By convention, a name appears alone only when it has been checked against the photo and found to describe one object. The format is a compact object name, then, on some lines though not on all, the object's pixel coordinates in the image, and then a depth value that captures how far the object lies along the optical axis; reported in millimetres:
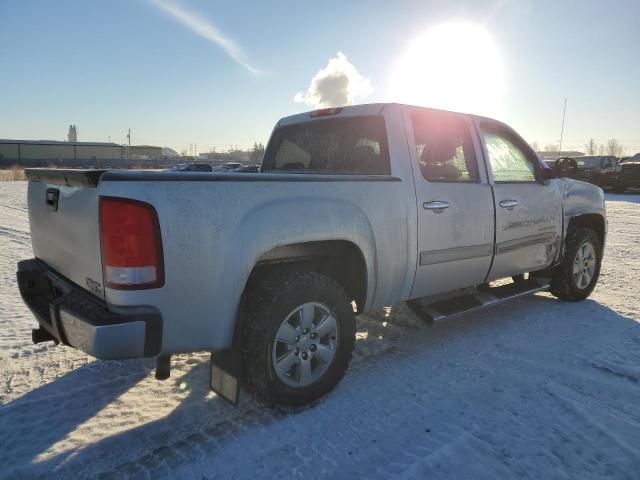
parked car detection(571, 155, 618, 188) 21938
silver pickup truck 2156
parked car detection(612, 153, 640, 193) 20500
